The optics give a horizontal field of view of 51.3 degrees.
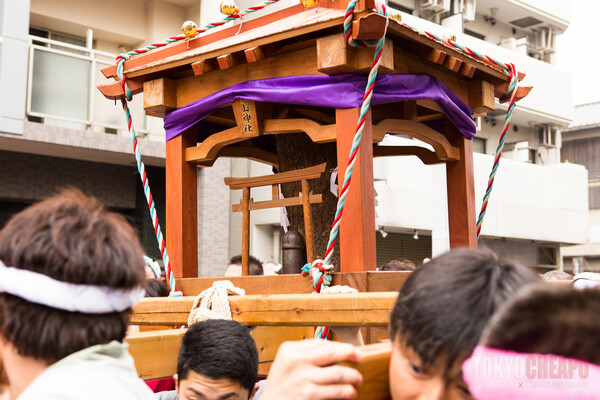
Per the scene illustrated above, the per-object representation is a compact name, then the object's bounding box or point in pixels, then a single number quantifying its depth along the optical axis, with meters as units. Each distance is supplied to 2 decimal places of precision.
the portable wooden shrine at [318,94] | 2.90
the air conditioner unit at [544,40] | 16.66
